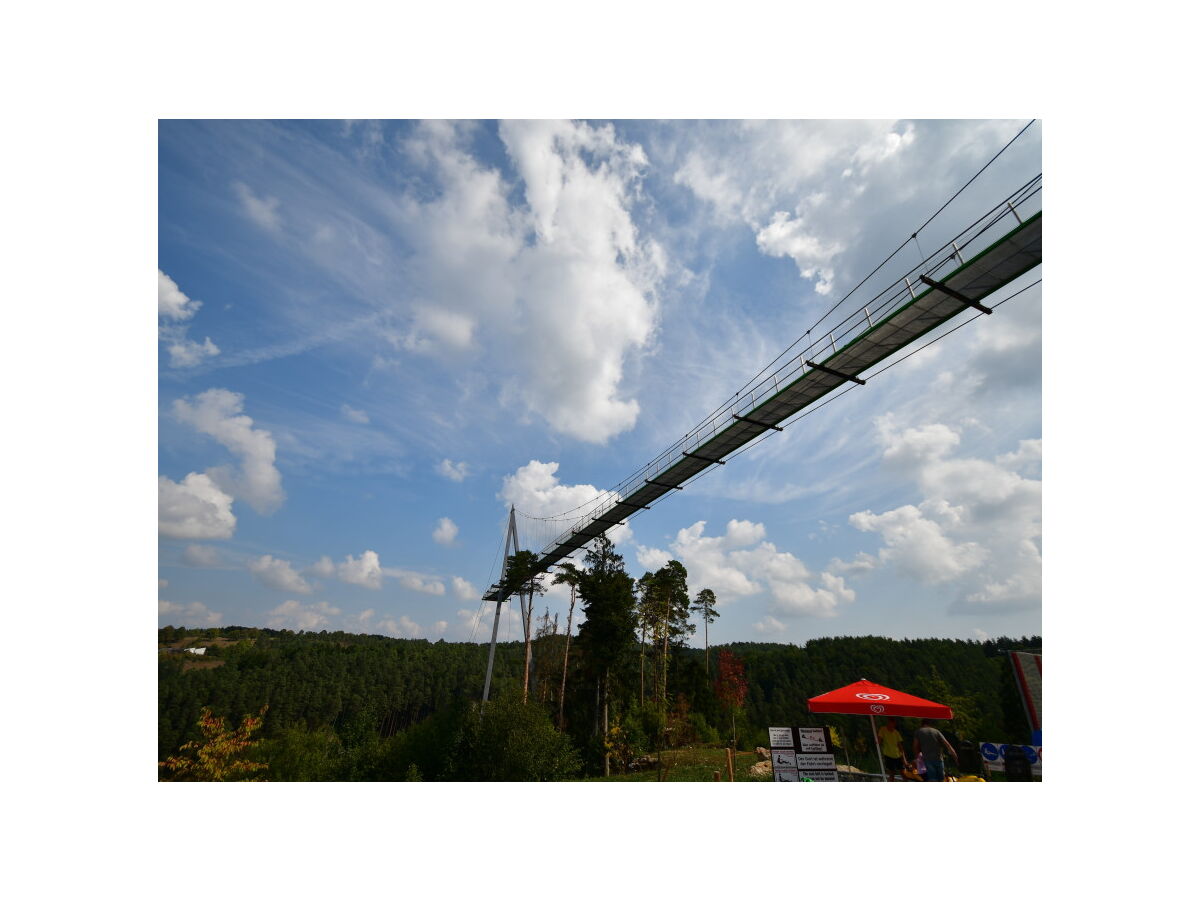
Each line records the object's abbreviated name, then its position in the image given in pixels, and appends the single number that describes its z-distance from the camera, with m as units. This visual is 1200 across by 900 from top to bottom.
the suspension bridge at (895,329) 9.70
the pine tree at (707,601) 48.25
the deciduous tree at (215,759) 21.94
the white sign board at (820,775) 10.12
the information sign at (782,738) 10.48
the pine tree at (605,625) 32.22
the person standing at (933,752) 9.86
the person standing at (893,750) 10.71
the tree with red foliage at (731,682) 47.03
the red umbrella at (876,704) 10.45
